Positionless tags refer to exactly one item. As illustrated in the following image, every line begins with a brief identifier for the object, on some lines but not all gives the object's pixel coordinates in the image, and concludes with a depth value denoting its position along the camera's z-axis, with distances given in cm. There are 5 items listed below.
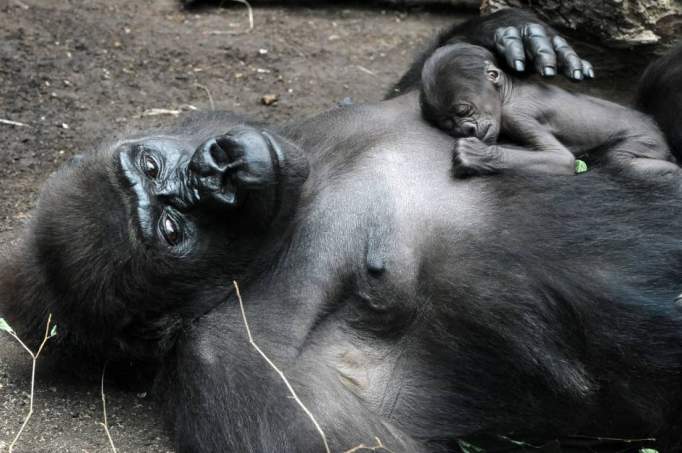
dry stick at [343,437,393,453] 610
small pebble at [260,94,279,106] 1170
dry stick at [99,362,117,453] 665
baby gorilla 746
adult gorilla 638
